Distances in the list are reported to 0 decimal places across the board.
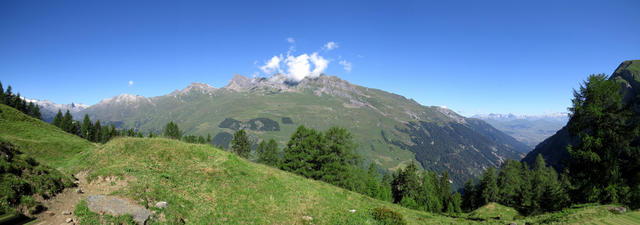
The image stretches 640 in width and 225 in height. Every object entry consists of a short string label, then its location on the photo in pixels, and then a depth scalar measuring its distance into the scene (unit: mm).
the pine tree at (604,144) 22766
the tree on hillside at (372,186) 67362
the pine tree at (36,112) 124938
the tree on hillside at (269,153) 81312
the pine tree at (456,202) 79650
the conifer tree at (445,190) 87362
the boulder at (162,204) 15934
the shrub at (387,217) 20844
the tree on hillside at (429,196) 77062
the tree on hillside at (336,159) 50000
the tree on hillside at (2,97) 102862
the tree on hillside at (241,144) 98875
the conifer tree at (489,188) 81125
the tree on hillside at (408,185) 80588
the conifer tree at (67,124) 111538
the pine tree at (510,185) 80062
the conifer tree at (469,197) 92475
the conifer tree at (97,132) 121094
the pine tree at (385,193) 65419
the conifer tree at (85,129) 117831
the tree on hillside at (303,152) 51391
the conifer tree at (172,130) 121750
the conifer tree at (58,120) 110750
